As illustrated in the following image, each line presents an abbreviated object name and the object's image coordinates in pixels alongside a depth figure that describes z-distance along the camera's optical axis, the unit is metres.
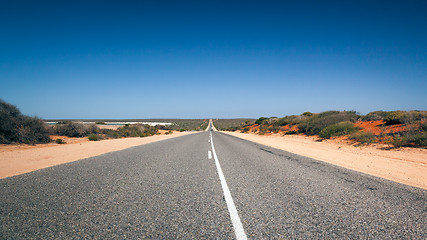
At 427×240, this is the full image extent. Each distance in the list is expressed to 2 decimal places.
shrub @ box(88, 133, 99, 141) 16.95
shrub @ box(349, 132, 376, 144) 12.68
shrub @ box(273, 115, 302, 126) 29.88
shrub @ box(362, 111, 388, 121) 18.55
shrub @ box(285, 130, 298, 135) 24.82
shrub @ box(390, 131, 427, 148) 9.87
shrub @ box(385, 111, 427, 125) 13.71
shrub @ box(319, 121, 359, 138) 16.16
